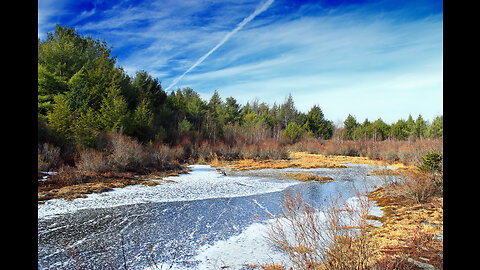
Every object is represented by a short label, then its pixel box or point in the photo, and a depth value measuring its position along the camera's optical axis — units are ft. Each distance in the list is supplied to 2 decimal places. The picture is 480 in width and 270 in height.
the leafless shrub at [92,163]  39.55
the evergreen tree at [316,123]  146.10
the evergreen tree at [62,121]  50.49
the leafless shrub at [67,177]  33.47
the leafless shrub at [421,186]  26.99
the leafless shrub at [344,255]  9.82
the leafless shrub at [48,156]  37.91
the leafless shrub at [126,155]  44.93
